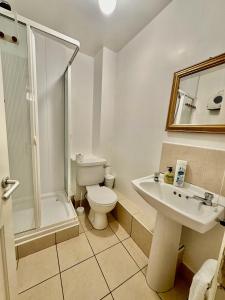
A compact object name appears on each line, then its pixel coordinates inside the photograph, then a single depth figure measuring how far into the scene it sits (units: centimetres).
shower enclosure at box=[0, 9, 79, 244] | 114
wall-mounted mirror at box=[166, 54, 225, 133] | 93
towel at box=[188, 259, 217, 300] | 64
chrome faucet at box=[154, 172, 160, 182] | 122
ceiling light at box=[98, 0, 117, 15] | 98
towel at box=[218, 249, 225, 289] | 43
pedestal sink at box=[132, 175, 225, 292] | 91
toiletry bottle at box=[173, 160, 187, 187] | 110
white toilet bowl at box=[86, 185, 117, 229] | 152
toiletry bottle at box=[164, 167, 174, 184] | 116
